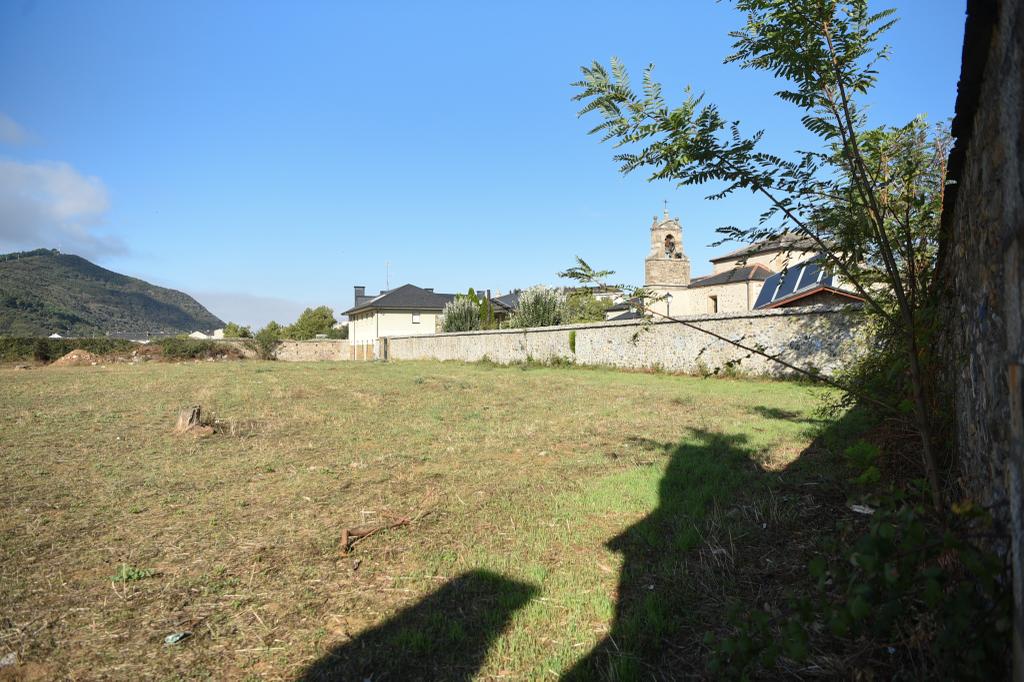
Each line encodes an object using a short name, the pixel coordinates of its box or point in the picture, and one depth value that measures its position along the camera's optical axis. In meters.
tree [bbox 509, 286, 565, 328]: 28.00
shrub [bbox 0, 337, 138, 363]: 25.52
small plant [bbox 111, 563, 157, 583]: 3.29
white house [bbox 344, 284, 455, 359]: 51.62
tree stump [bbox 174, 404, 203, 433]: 7.40
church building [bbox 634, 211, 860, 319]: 13.48
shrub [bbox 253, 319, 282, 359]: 36.31
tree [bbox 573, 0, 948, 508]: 3.03
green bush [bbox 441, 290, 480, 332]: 34.28
